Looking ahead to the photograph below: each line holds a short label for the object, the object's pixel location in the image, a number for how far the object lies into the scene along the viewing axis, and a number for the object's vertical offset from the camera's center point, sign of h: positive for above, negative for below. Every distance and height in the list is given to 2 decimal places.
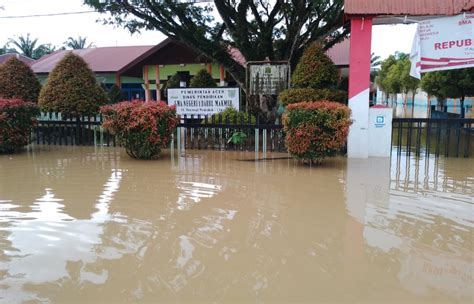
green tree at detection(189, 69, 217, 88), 15.91 +1.68
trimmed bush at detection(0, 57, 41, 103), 13.11 +1.29
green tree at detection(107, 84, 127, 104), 19.98 +1.43
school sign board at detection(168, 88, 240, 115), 12.34 +0.72
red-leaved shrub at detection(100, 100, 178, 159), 9.05 -0.03
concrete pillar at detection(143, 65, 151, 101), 22.33 +2.39
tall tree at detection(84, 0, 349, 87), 12.82 +3.18
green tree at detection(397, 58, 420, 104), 40.03 +4.50
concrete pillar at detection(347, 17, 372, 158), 9.15 +0.92
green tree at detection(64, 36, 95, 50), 52.22 +10.00
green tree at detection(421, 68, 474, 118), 19.17 +2.18
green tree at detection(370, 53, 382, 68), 66.88 +10.42
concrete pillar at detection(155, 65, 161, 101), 21.90 +2.47
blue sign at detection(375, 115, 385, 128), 9.52 +0.10
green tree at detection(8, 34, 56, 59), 46.75 +8.49
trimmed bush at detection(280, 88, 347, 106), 10.27 +0.74
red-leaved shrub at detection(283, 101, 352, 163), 8.20 -0.05
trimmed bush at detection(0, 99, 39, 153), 9.88 -0.01
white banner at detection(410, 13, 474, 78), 8.98 +1.82
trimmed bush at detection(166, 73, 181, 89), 17.62 +1.78
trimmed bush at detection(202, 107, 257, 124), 10.91 +0.19
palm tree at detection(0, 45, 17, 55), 44.96 +8.22
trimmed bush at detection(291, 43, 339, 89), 10.47 +1.36
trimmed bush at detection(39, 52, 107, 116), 11.87 +0.94
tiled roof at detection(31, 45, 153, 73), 24.03 +4.06
